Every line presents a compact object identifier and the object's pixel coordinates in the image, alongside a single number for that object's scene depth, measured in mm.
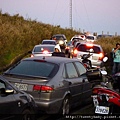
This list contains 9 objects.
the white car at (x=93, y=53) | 21969
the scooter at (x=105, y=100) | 8781
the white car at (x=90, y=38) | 49069
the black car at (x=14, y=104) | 7156
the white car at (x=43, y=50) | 22000
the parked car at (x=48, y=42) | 33281
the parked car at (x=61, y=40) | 40531
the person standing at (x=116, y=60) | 17712
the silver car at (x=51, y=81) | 9234
